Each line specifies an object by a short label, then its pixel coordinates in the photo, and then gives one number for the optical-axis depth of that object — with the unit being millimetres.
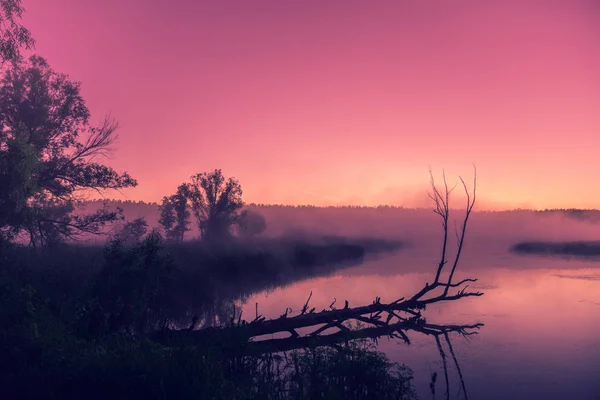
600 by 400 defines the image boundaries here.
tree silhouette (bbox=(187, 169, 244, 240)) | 60438
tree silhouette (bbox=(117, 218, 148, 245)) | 43250
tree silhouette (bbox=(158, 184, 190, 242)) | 60969
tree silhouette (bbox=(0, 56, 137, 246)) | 29641
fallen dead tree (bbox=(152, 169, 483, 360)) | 17000
